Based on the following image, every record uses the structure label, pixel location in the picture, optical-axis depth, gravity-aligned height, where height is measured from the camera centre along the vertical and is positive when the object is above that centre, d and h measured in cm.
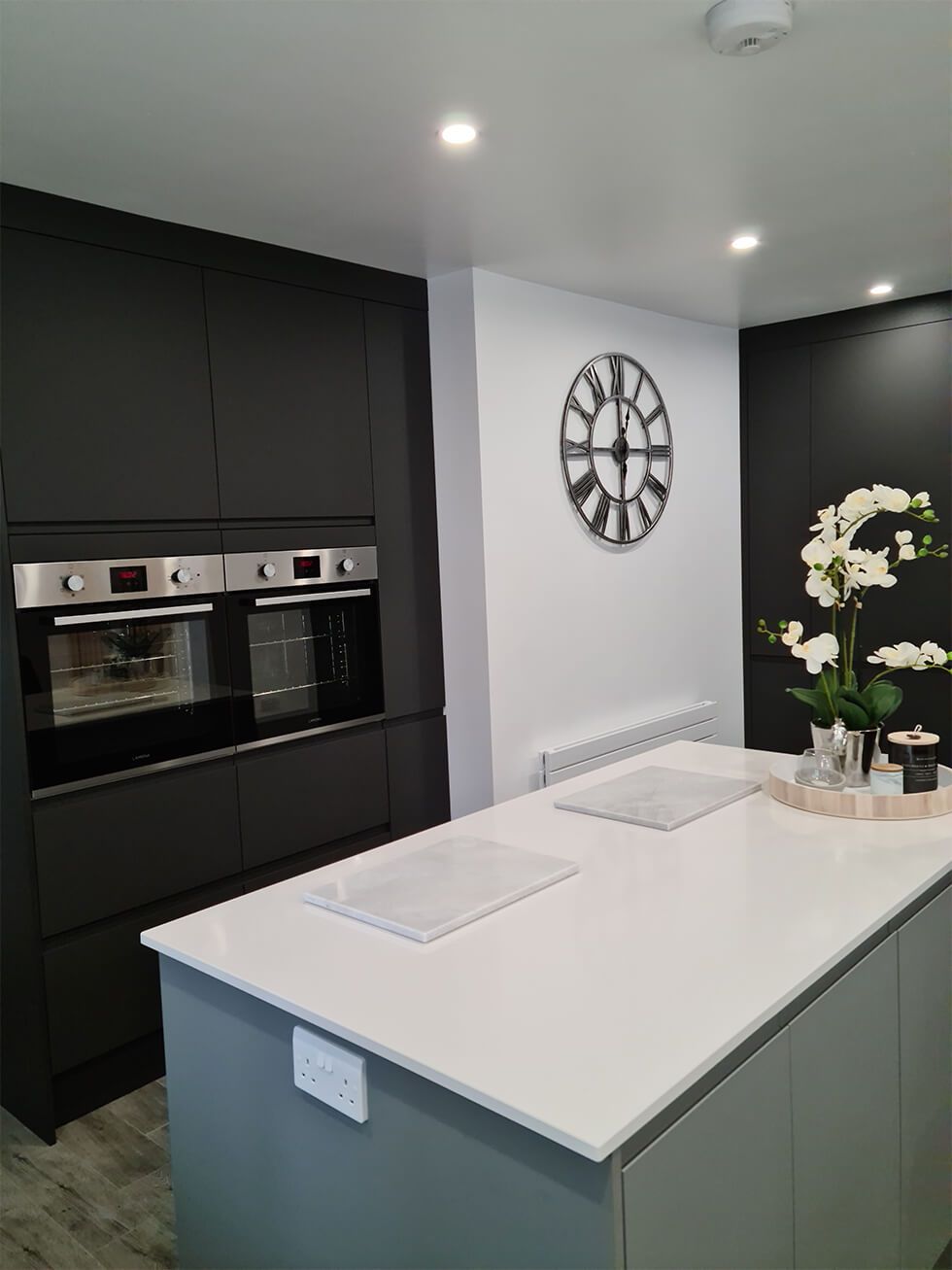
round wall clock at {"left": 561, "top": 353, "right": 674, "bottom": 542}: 396 +41
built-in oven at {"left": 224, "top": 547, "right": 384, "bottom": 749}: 305 -28
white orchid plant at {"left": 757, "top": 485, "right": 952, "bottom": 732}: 215 -14
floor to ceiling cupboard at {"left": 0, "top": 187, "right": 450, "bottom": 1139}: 255 +19
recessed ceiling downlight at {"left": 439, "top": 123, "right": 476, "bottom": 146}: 226 +98
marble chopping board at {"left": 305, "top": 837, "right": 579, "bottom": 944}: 165 -61
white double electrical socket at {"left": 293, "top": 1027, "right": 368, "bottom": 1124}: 135 -73
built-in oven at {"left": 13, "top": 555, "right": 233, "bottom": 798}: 254 -28
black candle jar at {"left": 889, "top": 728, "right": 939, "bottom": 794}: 216 -51
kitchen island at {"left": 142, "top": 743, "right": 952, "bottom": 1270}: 119 -73
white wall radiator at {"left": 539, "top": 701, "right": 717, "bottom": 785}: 384 -85
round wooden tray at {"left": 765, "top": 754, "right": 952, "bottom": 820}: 214 -60
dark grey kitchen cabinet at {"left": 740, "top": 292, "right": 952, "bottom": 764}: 436 +38
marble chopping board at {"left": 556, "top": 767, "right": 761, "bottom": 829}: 218 -60
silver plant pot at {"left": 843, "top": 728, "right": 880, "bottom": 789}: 225 -51
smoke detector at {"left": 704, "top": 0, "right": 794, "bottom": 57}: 179 +95
